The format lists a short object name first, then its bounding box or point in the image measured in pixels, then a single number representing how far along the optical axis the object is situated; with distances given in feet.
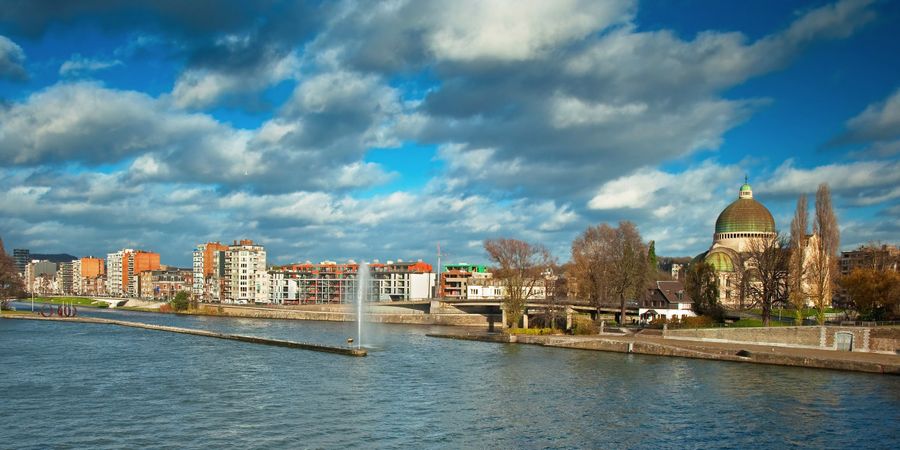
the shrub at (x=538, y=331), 263.90
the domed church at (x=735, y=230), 402.31
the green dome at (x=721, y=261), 402.52
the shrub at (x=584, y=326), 258.16
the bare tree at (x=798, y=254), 241.35
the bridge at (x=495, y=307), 300.36
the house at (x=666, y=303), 302.45
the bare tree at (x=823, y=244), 244.01
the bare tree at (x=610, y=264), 288.71
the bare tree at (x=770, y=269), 238.27
